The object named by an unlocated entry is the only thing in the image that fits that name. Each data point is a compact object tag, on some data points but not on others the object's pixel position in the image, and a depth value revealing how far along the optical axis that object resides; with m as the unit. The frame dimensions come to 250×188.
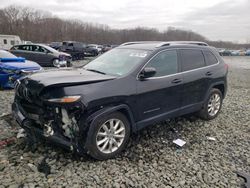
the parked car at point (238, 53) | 58.01
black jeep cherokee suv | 2.95
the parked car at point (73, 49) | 22.95
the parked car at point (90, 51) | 24.46
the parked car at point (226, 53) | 57.69
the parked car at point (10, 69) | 7.24
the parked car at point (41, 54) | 14.43
